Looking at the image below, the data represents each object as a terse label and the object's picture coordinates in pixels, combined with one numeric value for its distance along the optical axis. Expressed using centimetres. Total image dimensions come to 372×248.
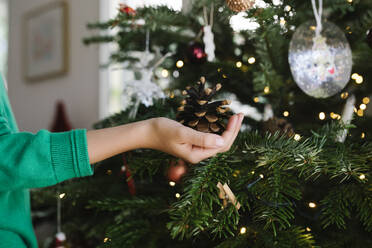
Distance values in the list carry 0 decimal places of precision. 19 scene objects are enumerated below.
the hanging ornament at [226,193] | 44
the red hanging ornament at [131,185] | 60
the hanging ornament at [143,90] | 68
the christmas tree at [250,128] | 44
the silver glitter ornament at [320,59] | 60
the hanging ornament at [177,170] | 52
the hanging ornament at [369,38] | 57
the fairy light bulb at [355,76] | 61
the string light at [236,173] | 51
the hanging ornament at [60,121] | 160
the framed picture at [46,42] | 189
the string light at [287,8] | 61
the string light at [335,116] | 54
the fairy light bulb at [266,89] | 65
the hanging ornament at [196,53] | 71
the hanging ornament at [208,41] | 65
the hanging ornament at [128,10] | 68
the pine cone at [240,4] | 55
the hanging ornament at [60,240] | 80
